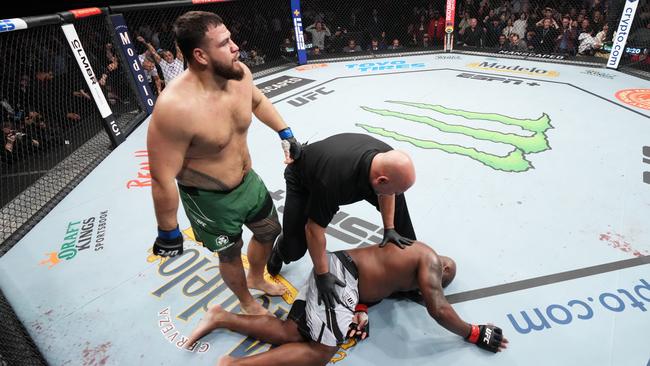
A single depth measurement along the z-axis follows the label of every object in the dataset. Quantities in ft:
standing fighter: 4.49
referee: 4.91
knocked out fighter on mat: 5.41
